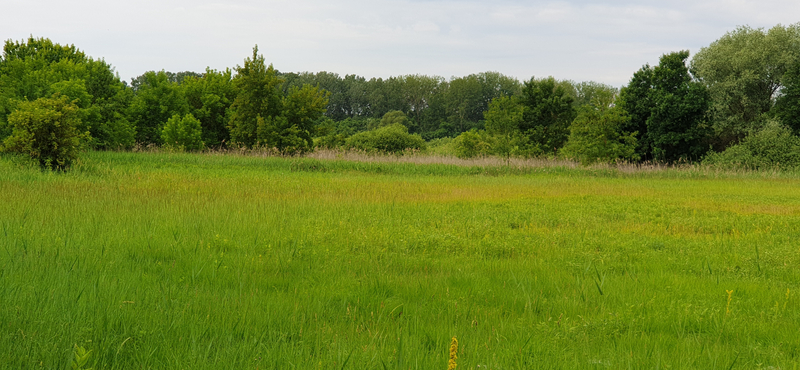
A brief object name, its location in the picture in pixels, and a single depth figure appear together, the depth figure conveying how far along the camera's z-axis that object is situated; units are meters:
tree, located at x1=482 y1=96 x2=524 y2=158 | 38.16
